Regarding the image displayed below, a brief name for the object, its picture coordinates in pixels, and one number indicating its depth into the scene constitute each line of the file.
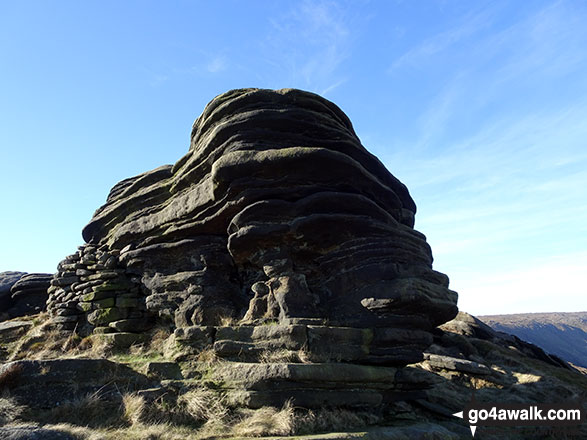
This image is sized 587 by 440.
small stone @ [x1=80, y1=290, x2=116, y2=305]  12.77
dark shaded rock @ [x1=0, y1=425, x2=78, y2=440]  5.69
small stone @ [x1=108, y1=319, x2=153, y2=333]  11.97
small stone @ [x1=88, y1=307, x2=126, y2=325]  12.34
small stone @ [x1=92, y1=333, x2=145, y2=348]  11.25
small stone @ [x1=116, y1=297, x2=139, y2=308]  12.48
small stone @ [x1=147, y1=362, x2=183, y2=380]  8.75
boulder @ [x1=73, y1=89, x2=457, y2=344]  9.54
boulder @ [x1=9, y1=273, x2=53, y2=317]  17.81
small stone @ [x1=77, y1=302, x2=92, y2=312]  12.88
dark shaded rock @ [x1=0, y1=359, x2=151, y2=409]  7.68
